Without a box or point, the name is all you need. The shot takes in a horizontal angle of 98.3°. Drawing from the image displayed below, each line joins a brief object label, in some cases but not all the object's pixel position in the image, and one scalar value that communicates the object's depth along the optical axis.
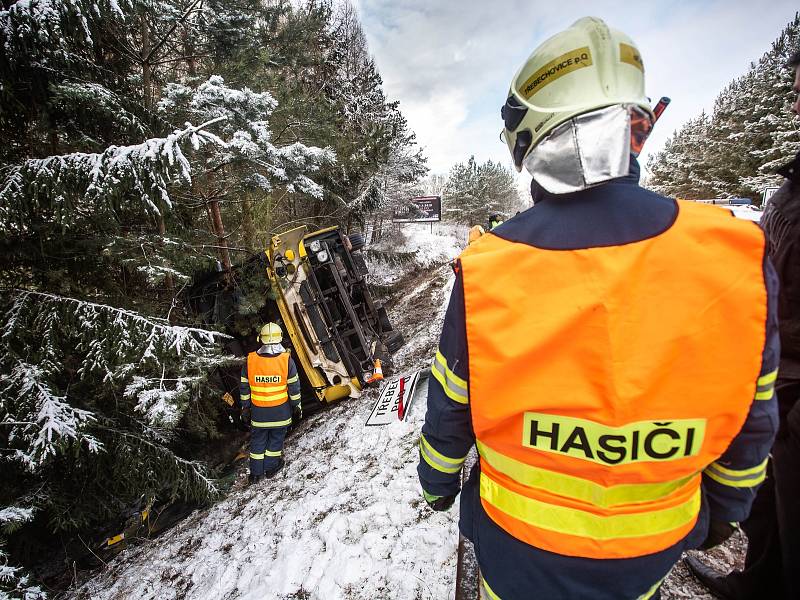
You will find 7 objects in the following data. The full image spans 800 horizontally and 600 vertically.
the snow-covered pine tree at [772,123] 14.70
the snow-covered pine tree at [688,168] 21.58
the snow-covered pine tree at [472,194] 31.97
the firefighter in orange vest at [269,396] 4.82
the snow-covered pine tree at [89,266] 2.75
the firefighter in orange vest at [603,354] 0.88
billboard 18.02
